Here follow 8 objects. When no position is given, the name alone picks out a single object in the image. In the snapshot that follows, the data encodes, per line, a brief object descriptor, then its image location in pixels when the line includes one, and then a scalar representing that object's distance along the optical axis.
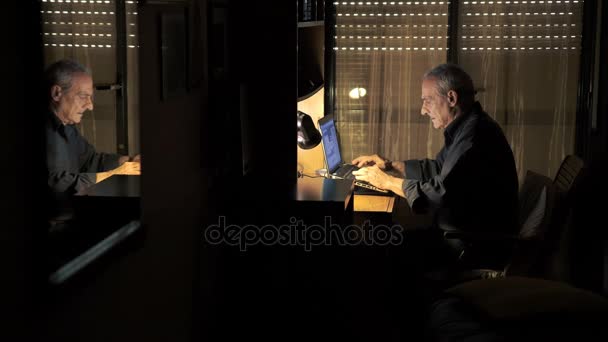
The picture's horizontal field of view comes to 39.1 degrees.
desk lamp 4.38
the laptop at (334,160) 4.45
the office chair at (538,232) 3.59
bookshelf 4.39
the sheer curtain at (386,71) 5.76
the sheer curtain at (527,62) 5.70
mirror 1.59
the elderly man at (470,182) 4.02
